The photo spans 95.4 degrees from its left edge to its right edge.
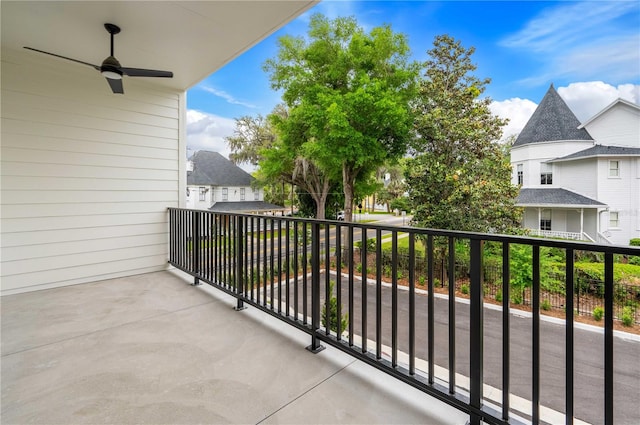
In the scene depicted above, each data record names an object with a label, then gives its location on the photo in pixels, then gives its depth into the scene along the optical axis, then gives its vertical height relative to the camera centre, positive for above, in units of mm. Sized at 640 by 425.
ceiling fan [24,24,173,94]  2492 +1242
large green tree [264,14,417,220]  7914 +3507
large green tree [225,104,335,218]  10430 +2057
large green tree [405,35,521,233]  6949 +1229
